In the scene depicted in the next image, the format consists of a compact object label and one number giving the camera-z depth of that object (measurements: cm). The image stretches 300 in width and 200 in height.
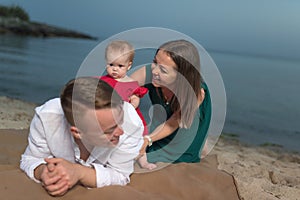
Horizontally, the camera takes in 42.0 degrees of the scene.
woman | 312
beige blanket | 227
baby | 340
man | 209
